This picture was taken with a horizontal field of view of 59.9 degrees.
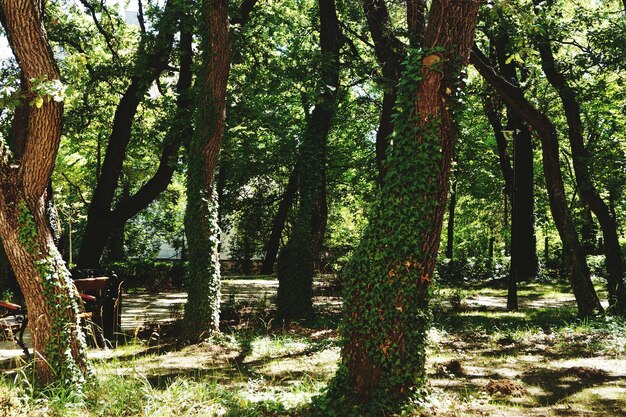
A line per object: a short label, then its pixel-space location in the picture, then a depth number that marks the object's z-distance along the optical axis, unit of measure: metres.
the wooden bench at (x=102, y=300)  8.51
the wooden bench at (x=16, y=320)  7.19
